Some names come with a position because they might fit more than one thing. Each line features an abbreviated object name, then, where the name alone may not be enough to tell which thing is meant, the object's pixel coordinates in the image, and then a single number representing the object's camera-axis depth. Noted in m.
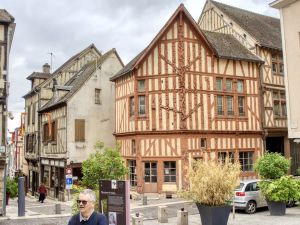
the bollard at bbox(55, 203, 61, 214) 16.72
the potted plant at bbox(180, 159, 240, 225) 10.82
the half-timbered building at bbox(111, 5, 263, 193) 20.44
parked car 14.60
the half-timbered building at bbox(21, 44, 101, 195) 28.77
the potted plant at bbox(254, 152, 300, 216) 13.62
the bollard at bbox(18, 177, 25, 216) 16.17
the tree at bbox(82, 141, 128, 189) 11.57
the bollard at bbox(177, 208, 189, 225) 12.34
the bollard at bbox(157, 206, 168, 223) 13.24
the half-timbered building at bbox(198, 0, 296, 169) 23.52
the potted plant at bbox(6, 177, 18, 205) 17.41
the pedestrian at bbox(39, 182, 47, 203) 23.61
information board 8.41
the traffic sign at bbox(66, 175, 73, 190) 18.64
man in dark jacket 4.55
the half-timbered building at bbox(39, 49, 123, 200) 23.88
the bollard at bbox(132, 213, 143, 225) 11.60
